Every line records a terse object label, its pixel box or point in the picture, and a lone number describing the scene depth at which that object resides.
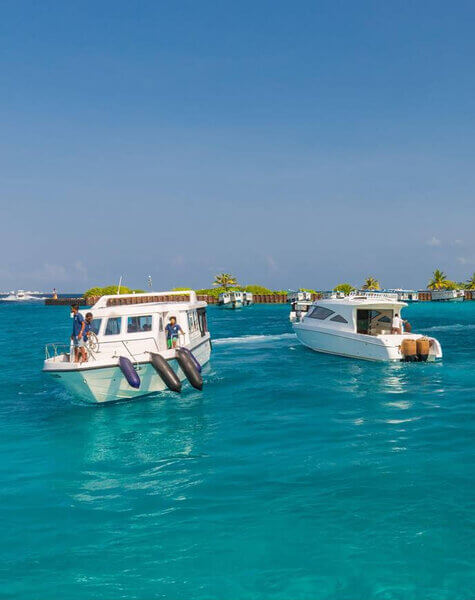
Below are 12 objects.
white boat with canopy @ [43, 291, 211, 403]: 16.94
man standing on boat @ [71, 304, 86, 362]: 17.48
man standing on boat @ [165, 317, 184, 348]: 20.44
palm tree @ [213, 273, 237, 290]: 133.88
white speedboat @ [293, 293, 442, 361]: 25.67
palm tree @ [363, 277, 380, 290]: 136.25
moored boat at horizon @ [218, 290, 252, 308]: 100.12
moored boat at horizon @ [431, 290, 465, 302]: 121.12
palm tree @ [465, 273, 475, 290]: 138.88
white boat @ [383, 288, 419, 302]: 127.74
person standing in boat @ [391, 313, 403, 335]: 26.75
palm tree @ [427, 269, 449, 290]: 135.38
